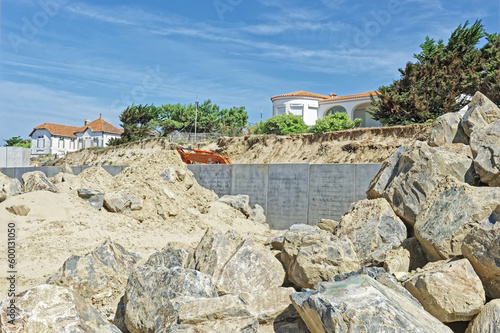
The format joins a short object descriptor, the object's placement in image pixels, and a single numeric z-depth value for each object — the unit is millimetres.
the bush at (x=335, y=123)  32094
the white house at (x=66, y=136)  57406
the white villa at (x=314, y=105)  37688
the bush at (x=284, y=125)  35881
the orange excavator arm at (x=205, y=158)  17719
